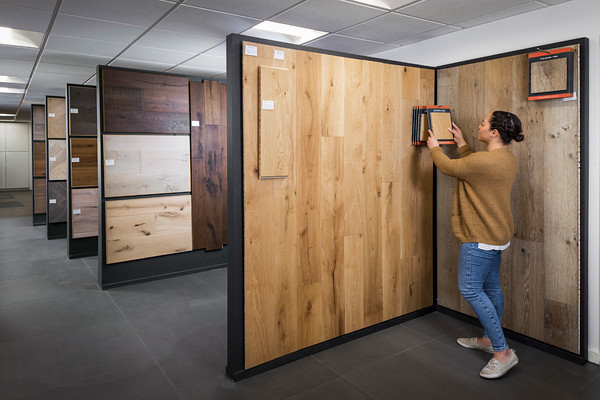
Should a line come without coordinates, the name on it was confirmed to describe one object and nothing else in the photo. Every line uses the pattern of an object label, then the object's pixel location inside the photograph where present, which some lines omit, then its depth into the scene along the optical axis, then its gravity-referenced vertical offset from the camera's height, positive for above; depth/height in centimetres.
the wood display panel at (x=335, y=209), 257 -10
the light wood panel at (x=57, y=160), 652 +58
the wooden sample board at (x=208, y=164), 469 +37
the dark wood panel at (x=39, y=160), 789 +70
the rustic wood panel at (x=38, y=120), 783 +145
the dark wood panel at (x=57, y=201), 661 -6
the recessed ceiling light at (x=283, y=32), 357 +144
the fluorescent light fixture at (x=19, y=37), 368 +144
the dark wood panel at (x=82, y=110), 534 +111
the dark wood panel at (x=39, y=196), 789 +2
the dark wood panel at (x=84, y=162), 532 +44
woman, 253 -14
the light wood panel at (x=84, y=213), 537 -21
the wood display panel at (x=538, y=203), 267 -7
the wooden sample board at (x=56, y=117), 649 +125
